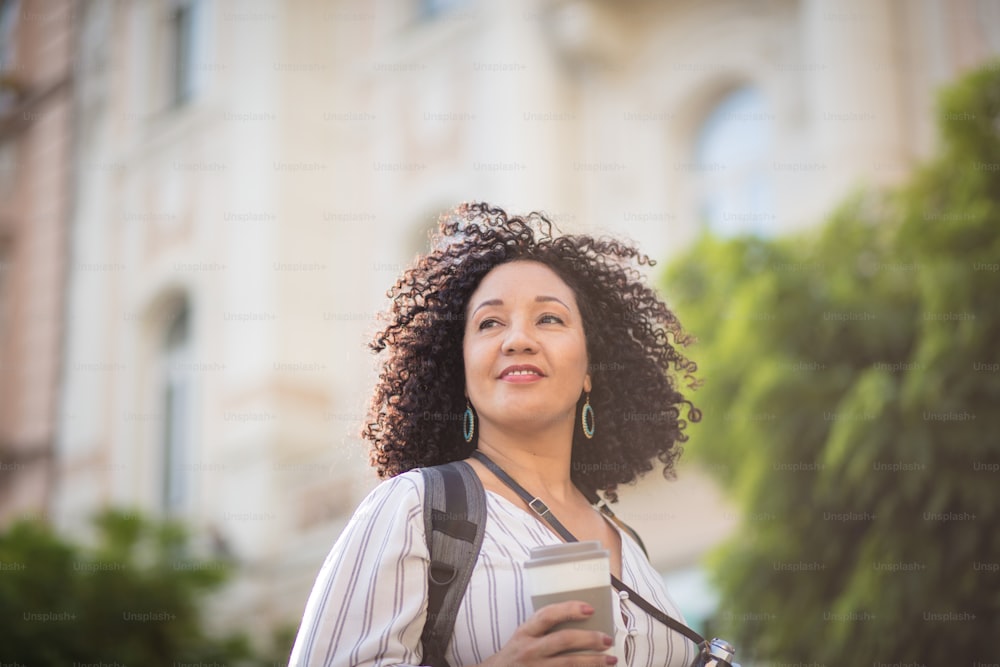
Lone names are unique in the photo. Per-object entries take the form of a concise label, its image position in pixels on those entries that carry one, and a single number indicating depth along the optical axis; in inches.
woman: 82.9
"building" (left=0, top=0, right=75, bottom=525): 666.2
